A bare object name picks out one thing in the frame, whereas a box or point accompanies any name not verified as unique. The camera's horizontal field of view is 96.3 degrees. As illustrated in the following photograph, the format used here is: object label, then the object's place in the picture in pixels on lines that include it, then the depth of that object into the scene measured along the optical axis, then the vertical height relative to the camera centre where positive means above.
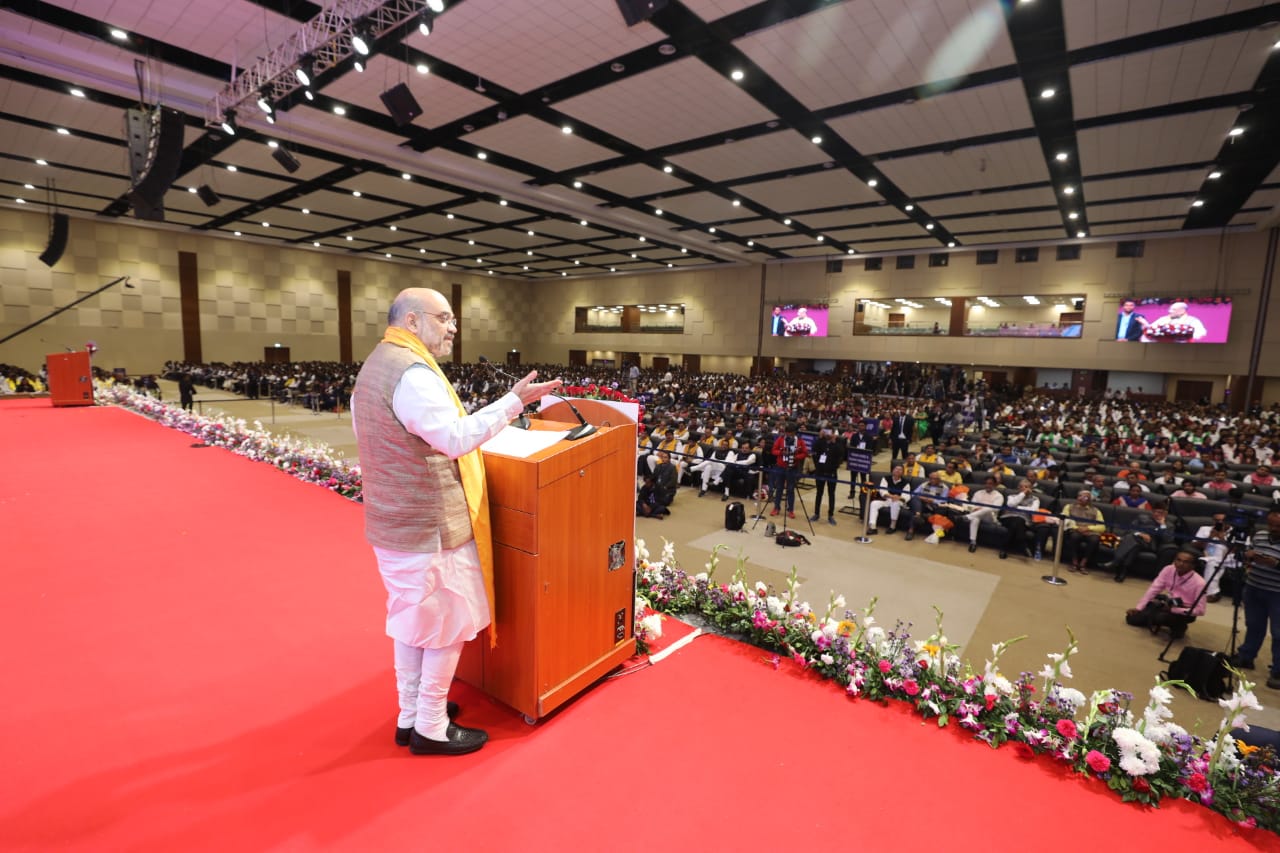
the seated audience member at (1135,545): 6.50 -1.90
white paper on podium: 2.32 -0.38
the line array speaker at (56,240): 16.67 +2.71
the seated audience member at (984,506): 7.41 -1.78
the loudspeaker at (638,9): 5.33 +3.24
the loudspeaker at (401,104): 8.24 +3.50
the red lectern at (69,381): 12.77 -1.09
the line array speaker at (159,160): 8.70 +2.72
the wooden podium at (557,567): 2.23 -0.89
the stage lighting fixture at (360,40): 6.89 +3.65
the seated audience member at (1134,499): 7.56 -1.63
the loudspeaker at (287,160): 11.29 +3.60
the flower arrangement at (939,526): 7.58 -2.07
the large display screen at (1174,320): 19.20 +2.00
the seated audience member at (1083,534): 6.76 -1.88
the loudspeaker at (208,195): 14.16 +3.55
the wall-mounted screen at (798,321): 27.53 +2.02
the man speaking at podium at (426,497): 1.95 -0.53
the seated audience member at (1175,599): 4.92 -1.94
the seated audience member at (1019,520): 7.21 -1.86
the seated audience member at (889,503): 7.88 -1.88
